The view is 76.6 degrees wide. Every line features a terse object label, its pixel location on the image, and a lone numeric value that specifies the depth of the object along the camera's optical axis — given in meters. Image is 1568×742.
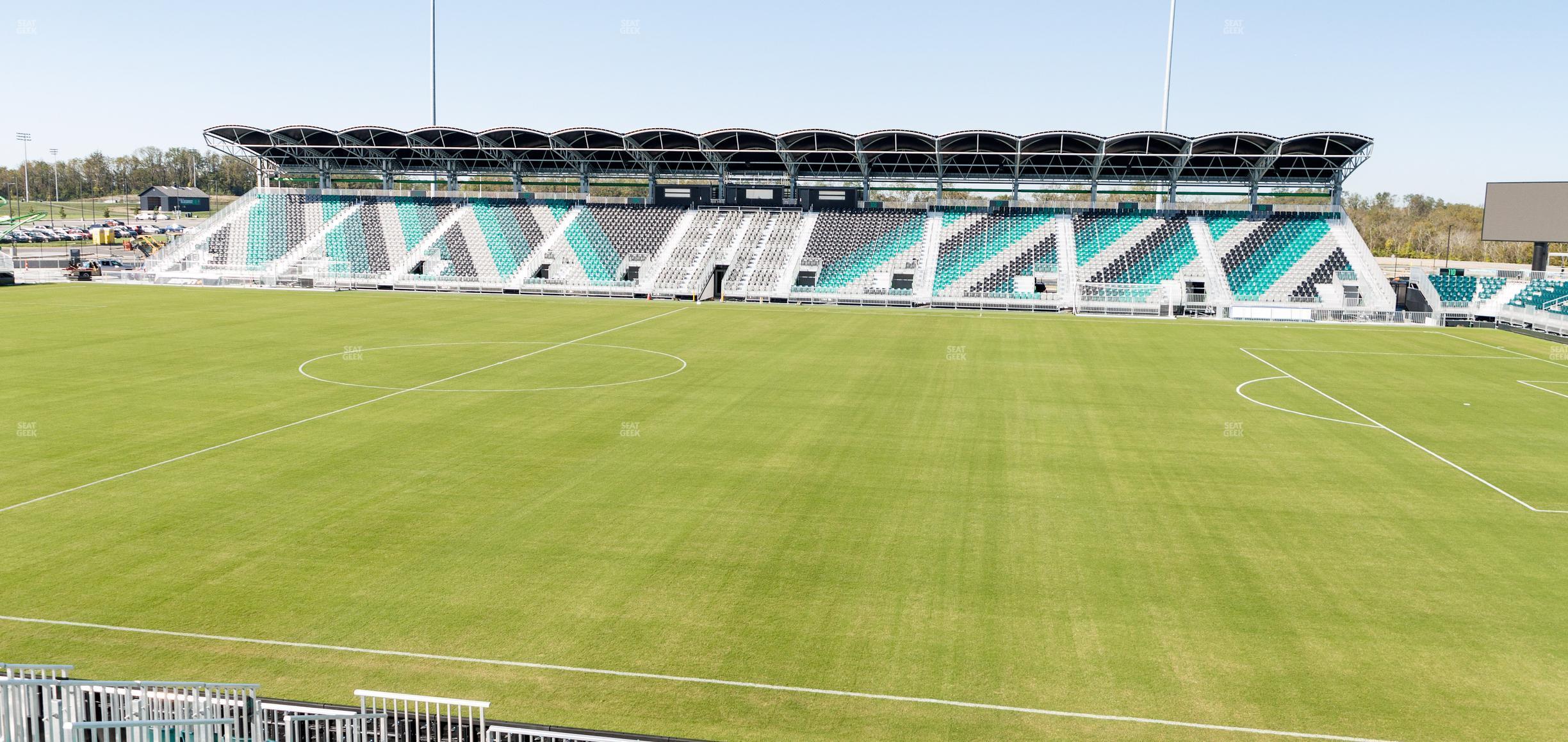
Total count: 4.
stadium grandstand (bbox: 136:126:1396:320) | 60.56
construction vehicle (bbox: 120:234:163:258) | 88.19
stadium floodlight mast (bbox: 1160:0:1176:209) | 64.69
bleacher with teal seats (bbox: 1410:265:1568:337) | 49.09
